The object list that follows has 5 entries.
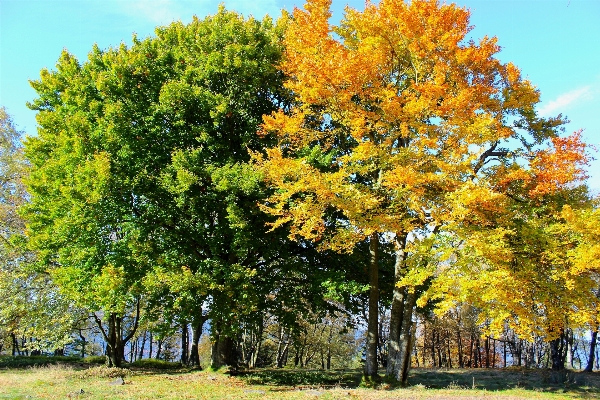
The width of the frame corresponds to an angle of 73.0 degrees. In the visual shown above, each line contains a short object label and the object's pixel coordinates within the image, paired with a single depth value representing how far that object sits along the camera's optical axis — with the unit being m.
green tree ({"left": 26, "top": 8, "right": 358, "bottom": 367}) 13.92
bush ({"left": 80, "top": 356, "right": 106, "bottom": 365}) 25.96
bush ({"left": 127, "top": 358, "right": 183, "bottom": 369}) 26.14
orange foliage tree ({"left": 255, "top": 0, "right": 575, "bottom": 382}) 11.97
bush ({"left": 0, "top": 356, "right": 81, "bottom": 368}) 22.15
